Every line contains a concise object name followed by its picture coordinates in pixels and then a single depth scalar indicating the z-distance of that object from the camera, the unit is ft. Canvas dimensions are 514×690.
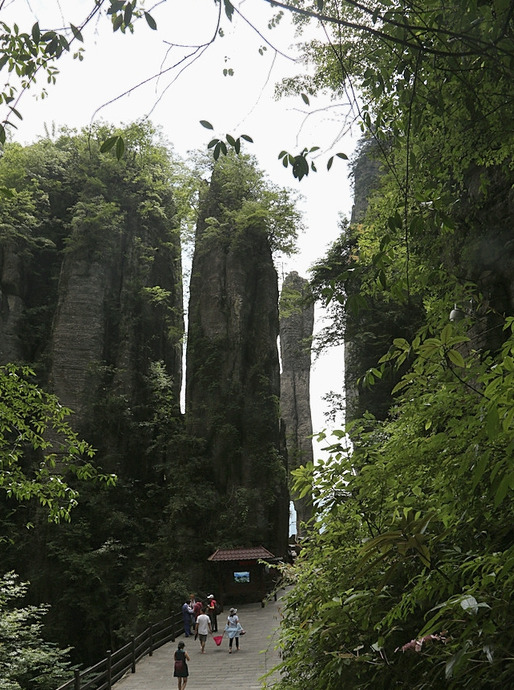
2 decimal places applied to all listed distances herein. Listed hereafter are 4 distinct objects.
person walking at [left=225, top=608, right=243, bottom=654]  41.37
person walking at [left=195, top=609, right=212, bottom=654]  42.22
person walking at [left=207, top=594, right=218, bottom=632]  48.48
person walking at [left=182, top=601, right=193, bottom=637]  47.96
